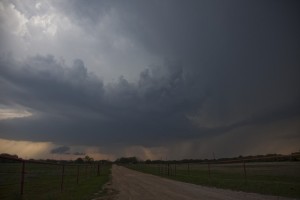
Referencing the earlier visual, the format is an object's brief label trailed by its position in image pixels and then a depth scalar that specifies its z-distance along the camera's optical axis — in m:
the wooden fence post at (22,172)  8.66
